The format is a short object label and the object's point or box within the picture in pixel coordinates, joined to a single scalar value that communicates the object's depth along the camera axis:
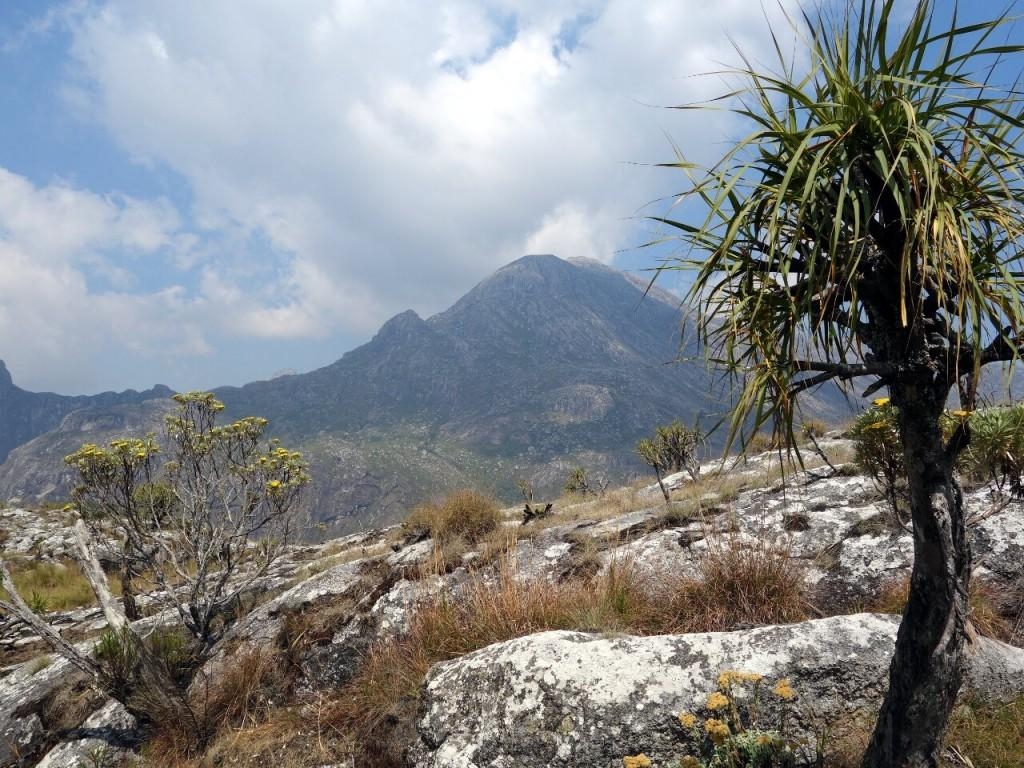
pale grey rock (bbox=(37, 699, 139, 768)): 5.57
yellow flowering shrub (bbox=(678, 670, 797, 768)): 2.84
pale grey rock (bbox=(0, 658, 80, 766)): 6.35
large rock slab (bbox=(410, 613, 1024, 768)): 3.31
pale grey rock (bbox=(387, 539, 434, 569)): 7.82
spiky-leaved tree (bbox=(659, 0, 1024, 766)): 2.36
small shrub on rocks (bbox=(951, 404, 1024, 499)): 3.94
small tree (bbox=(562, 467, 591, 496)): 25.64
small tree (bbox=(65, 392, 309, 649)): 7.41
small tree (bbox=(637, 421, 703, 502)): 19.99
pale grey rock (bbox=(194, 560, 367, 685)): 7.00
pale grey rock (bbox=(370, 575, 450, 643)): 5.90
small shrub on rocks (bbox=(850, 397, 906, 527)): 4.20
